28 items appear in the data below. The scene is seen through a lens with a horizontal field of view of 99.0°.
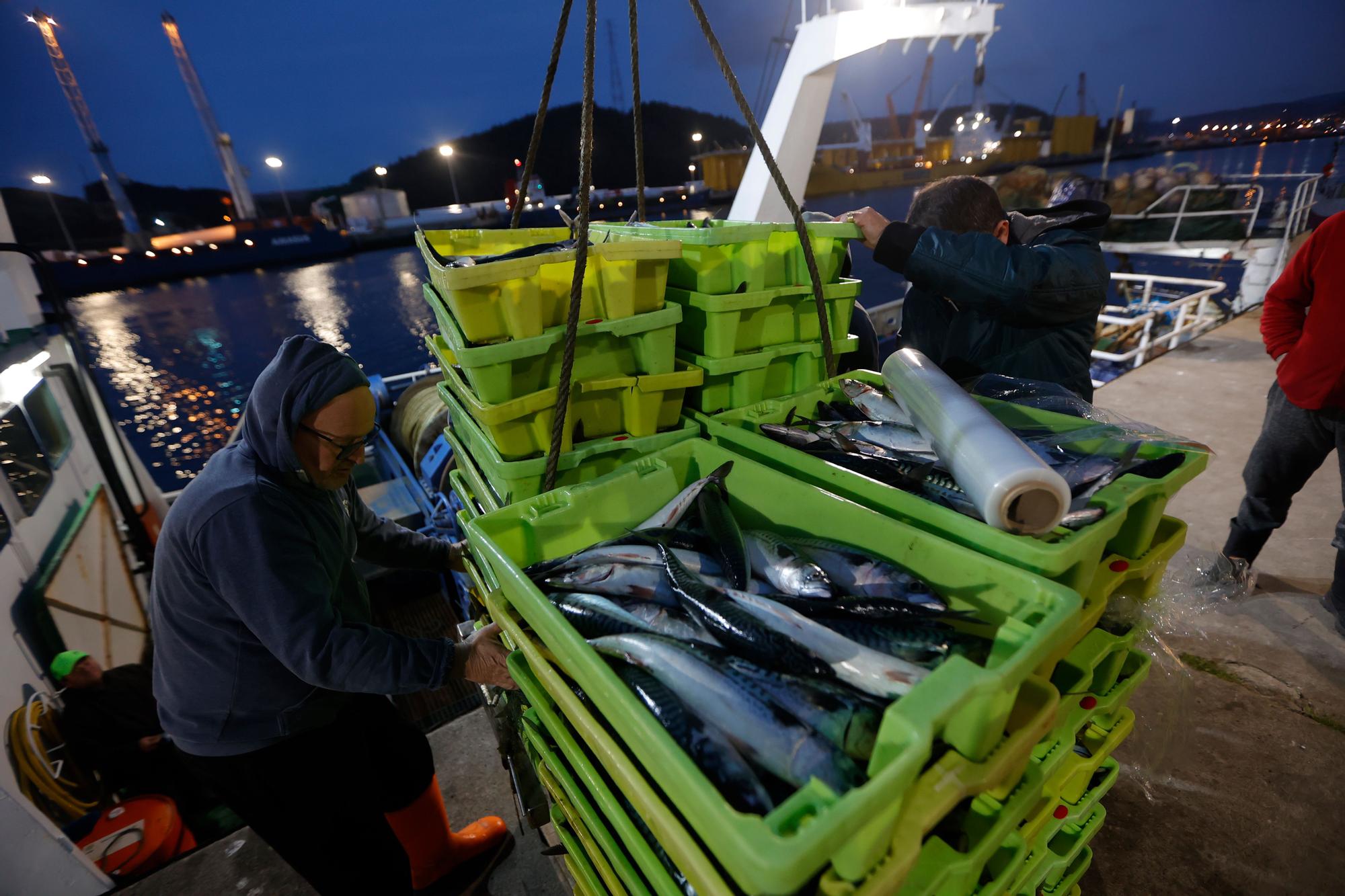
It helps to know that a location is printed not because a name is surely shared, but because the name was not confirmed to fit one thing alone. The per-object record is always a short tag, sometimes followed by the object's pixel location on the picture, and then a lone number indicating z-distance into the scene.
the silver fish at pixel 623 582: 1.44
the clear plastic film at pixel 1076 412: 1.72
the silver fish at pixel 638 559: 1.50
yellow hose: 3.48
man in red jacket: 3.06
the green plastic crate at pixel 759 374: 2.26
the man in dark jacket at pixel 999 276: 2.36
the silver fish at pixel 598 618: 1.33
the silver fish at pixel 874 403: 2.10
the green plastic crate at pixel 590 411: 1.88
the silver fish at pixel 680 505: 1.74
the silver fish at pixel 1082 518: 1.32
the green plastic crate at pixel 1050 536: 1.24
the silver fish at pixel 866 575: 1.31
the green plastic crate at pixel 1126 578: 1.42
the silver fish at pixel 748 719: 0.99
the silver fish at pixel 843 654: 1.11
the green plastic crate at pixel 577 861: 1.67
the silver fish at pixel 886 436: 1.90
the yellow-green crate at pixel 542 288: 1.68
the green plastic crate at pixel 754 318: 2.14
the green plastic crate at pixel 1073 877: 2.01
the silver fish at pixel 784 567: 1.40
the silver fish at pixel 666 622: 1.33
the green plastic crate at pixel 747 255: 2.09
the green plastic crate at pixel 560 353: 1.76
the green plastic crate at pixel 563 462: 1.94
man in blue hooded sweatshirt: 1.86
